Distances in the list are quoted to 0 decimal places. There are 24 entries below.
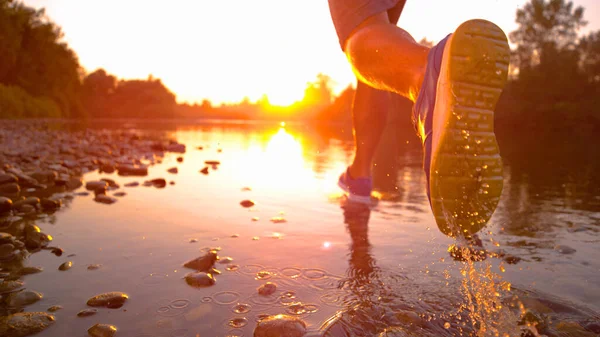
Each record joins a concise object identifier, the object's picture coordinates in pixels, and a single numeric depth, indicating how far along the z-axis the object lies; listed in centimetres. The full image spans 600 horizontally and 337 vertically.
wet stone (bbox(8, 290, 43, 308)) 136
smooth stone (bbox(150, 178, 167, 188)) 389
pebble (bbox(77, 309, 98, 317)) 130
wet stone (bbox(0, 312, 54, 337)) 119
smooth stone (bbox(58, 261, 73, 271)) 168
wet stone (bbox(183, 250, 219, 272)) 171
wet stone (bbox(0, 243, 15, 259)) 181
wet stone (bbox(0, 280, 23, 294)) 146
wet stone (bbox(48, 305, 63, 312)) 132
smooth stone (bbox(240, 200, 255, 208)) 306
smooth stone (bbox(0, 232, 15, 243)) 192
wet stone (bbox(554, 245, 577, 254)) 200
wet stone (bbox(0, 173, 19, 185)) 326
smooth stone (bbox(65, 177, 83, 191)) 361
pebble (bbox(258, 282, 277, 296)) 148
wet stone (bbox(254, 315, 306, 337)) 121
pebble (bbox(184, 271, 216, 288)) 155
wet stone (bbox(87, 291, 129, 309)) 138
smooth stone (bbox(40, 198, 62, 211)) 277
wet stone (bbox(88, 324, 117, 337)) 119
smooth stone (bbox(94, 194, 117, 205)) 304
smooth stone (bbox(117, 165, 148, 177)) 463
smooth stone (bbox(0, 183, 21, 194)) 318
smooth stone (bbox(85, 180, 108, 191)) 345
